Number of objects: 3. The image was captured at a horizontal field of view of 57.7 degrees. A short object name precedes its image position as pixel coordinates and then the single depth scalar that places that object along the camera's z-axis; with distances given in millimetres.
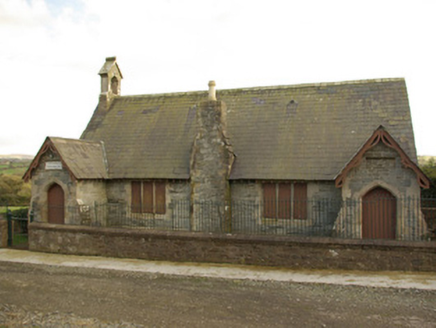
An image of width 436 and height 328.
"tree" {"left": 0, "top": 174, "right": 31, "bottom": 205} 29944
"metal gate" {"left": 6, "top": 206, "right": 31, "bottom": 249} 16906
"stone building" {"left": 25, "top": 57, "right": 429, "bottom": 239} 14773
